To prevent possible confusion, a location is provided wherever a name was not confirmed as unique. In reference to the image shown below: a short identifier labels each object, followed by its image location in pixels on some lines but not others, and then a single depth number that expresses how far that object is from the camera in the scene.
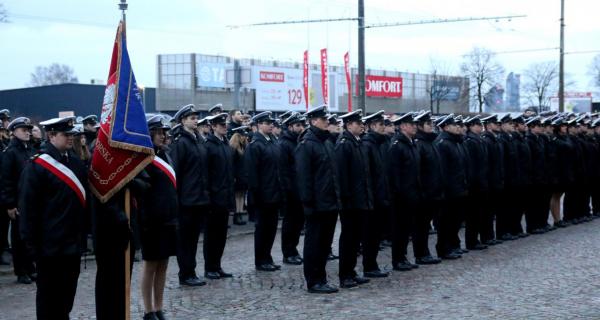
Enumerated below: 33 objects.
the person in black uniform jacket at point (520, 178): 15.79
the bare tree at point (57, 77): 116.25
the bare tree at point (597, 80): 86.56
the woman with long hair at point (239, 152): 16.22
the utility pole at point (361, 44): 25.02
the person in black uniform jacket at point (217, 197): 11.37
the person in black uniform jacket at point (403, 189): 12.26
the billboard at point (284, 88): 66.19
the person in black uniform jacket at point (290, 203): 13.09
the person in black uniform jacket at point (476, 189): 14.38
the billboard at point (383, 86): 78.62
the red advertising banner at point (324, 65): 51.67
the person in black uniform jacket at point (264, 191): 12.41
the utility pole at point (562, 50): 39.34
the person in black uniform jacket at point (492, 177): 14.84
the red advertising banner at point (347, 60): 50.83
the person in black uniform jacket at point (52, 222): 7.28
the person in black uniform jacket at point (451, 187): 13.27
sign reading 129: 68.94
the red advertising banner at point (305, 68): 55.38
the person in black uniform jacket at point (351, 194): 10.90
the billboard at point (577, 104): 69.56
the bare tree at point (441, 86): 80.81
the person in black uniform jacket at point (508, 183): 15.56
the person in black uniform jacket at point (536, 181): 16.31
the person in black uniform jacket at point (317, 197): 10.51
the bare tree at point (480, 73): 74.38
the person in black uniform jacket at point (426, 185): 12.62
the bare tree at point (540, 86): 81.62
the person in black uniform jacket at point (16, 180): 10.92
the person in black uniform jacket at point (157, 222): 8.78
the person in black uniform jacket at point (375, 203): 11.52
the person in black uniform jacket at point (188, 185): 10.95
